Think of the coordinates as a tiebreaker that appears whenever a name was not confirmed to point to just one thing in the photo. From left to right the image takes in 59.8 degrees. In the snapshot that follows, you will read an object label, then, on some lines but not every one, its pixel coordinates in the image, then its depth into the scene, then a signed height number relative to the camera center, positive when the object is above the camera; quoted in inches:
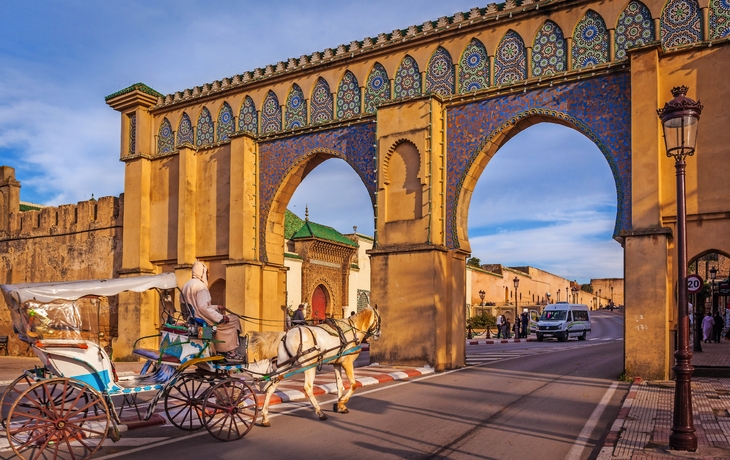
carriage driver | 301.1 -18.9
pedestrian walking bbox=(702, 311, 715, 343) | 1151.6 -90.4
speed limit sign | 657.2 -7.3
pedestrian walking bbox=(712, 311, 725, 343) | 1150.3 -95.6
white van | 1264.8 -95.3
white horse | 324.5 -39.3
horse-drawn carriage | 247.3 -42.0
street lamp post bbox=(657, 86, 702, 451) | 261.3 +40.0
